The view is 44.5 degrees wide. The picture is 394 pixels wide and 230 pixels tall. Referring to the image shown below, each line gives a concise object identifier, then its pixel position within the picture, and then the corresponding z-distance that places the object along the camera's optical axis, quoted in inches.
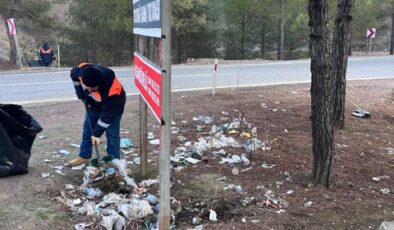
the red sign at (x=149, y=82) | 139.8
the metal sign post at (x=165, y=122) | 131.5
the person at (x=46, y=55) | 865.5
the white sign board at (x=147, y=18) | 139.7
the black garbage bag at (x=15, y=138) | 207.9
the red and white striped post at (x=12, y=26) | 809.8
